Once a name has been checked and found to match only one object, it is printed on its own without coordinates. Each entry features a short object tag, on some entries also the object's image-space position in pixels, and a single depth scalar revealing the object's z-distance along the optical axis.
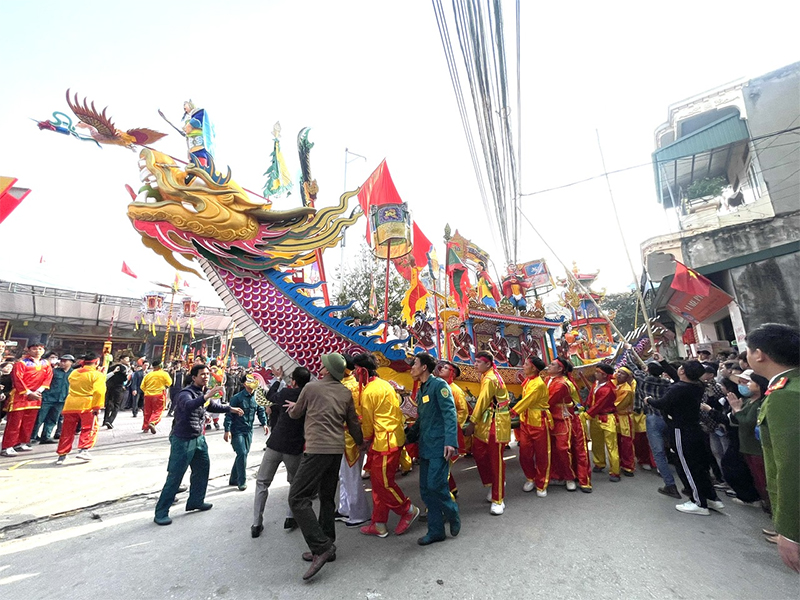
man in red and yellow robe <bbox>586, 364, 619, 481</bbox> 4.97
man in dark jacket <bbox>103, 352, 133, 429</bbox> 8.20
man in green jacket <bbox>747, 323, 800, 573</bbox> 1.46
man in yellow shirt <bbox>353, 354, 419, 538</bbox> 3.26
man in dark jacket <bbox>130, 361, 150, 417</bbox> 11.87
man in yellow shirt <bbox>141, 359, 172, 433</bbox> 8.31
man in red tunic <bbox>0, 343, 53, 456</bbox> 6.08
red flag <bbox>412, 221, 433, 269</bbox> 8.16
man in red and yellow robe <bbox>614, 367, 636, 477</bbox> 5.04
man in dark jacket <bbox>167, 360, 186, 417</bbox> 10.96
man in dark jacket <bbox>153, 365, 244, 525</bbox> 3.62
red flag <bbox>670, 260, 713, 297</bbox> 7.86
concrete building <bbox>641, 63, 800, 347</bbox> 8.74
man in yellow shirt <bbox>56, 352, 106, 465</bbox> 5.63
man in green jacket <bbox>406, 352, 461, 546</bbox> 3.08
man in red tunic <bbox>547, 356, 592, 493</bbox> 4.54
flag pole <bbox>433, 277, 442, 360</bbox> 5.38
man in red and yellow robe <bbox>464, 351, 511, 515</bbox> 3.86
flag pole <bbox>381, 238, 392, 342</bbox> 4.36
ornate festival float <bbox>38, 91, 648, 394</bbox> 3.85
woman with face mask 3.33
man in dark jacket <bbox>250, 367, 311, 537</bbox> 3.37
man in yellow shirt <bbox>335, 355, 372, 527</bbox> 3.65
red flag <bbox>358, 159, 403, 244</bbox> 6.32
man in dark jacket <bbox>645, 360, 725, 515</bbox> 3.62
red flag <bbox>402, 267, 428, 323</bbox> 7.71
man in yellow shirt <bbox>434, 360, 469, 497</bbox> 4.31
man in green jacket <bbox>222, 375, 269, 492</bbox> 4.61
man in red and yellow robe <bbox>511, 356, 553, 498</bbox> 4.40
